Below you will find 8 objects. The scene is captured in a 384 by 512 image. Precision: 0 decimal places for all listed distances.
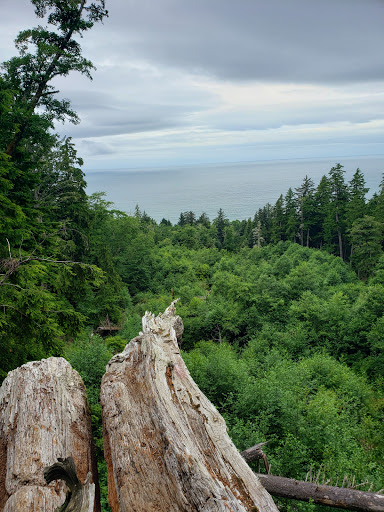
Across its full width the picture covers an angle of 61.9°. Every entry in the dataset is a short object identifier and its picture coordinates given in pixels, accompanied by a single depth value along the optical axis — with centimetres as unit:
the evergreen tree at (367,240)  4294
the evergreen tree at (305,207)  5885
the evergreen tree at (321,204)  5734
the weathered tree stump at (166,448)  402
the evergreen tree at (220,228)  8044
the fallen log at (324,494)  597
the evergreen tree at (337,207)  5312
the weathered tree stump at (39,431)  432
